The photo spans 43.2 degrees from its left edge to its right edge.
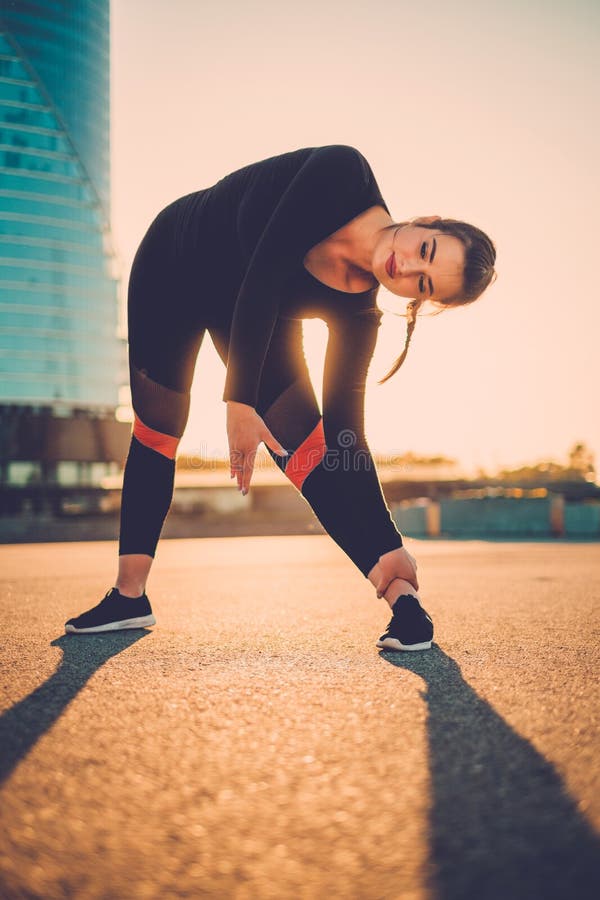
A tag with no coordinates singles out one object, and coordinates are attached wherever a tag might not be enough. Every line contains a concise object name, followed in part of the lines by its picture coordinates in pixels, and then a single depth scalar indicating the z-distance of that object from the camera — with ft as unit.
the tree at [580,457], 410.64
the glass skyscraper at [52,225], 235.20
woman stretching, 7.04
